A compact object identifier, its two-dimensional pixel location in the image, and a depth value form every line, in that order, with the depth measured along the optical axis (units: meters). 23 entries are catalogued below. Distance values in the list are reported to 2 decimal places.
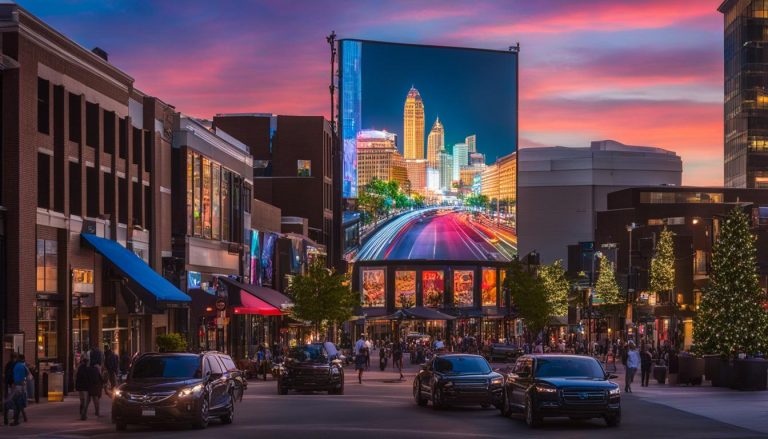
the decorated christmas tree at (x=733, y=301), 46.28
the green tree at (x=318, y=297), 77.31
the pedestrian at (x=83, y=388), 31.75
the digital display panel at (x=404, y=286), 166.38
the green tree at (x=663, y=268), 99.75
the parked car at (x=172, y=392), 27.63
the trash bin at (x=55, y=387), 40.16
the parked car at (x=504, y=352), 81.19
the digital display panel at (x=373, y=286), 166.62
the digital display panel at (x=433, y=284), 166.12
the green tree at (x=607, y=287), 110.12
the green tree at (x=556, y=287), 128.50
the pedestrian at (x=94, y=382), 31.84
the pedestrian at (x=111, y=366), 43.25
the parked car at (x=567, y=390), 28.30
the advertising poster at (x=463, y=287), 166.50
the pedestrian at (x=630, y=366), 45.47
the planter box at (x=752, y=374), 43.75
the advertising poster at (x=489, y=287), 168.25
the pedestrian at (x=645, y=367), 50.09
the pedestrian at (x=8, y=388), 30.77
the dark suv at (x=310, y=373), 44.31
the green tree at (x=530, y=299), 112.25
